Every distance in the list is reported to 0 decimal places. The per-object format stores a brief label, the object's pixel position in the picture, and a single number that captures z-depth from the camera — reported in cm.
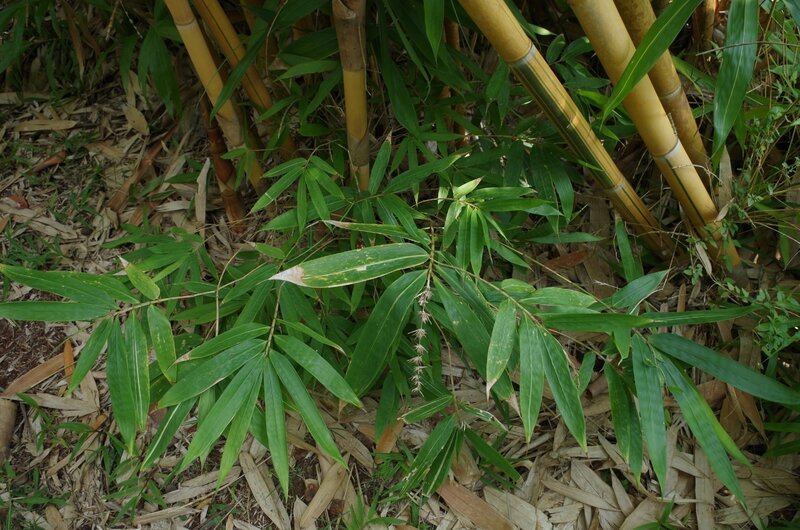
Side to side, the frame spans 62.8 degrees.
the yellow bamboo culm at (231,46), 104
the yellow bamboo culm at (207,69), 98
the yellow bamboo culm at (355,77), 85
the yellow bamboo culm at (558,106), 74
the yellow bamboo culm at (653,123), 74
